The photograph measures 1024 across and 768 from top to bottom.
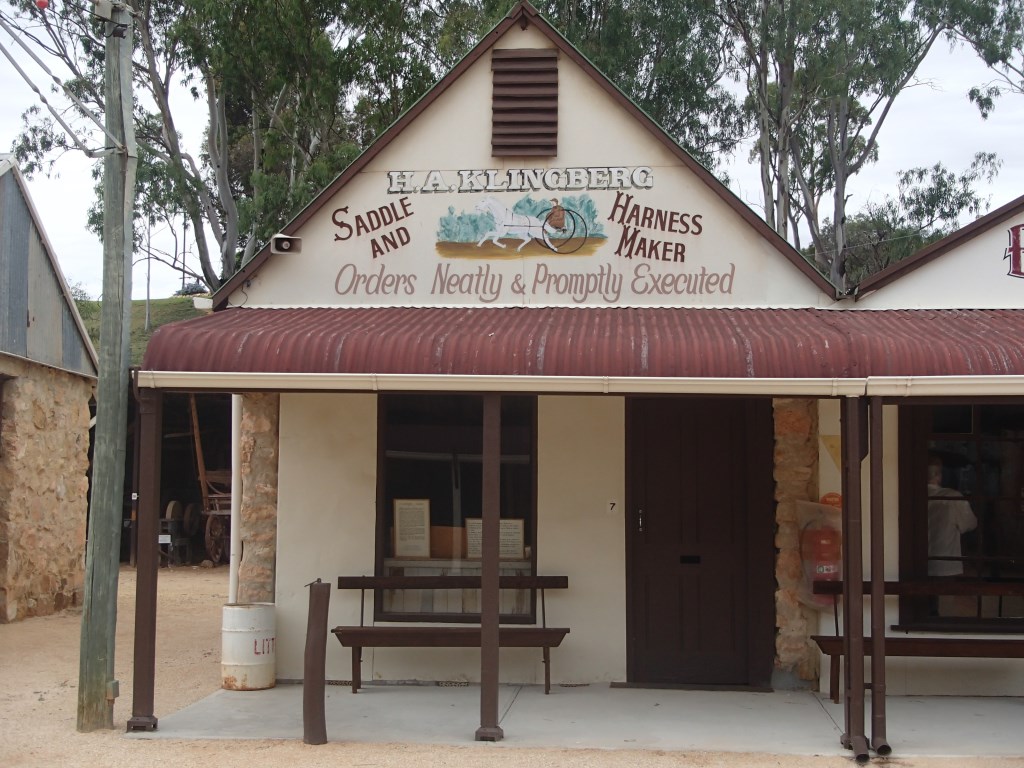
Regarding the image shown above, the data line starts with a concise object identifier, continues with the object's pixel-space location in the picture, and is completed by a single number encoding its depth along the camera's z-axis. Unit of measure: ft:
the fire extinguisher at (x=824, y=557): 30.09
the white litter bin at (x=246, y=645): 30.96
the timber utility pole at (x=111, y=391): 26.16
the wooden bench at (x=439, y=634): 29.19
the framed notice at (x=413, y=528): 32.35
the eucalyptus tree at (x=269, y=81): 60.49
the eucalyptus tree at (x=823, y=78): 80.69
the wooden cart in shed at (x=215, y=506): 72.69
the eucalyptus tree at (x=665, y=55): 77.51
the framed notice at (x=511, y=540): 32.04
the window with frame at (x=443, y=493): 32.09
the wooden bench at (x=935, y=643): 28.40
